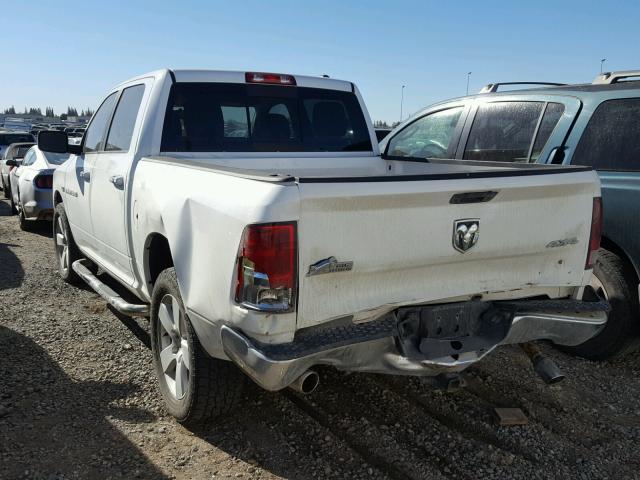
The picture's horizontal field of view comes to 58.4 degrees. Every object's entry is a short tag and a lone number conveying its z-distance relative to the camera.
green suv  4.08
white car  8.84
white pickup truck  2.43
